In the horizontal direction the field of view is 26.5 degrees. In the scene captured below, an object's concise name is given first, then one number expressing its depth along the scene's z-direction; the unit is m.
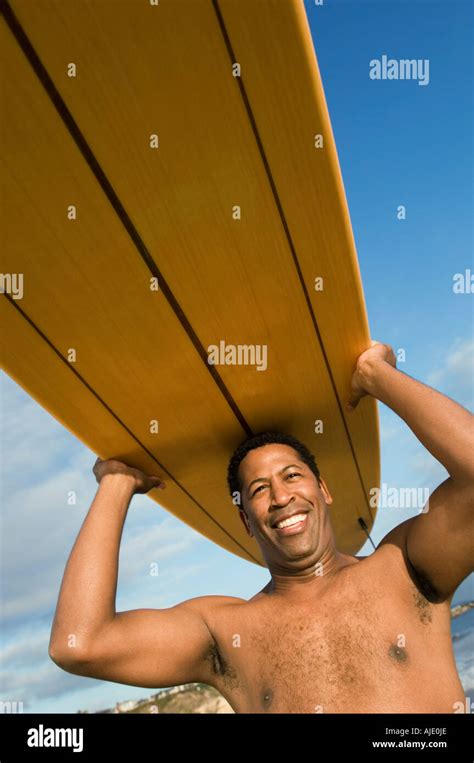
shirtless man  1.61
